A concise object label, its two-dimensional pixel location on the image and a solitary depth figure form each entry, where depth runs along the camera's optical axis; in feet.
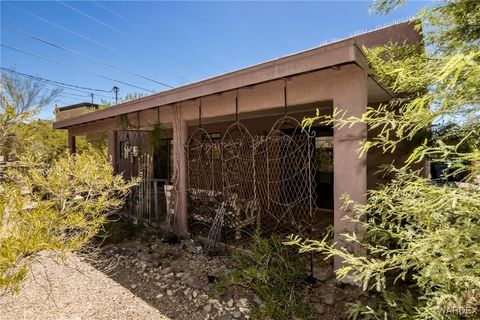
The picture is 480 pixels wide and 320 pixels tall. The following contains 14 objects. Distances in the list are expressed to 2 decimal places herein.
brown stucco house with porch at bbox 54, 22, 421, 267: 10.77
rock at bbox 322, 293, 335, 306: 10.24
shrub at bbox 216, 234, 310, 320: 9.54
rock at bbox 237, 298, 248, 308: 10.53
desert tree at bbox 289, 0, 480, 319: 5.72
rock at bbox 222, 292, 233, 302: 11.02
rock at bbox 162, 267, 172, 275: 13.67
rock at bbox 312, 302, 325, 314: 9.84
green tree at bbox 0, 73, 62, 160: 9.77
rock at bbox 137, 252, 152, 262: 15.20
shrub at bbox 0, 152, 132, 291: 7.22
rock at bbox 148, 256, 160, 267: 14.53
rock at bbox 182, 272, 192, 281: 12.87
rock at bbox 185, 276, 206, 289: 12.12
